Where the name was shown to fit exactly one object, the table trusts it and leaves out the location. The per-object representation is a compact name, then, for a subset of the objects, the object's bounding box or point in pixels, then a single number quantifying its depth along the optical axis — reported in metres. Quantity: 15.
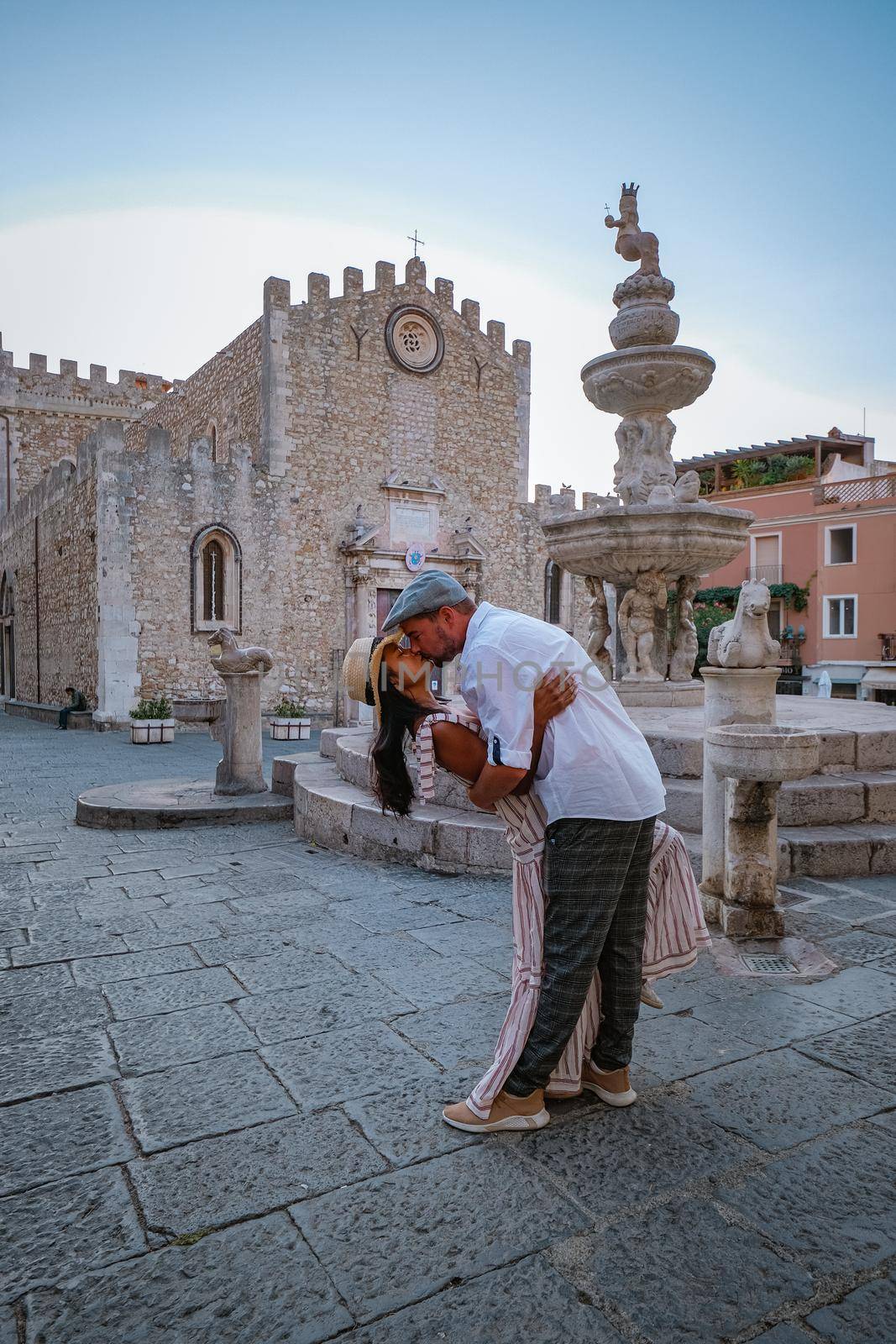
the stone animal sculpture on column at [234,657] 7.27
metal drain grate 3.44
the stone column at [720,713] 4.11
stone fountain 7.12
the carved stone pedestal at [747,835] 3.69
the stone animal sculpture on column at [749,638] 4.27
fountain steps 4.74
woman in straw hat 2.21
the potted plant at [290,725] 15.20
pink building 28.92
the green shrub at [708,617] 30.06
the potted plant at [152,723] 14.52
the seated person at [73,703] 17.67
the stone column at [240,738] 7.45
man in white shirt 2.15
